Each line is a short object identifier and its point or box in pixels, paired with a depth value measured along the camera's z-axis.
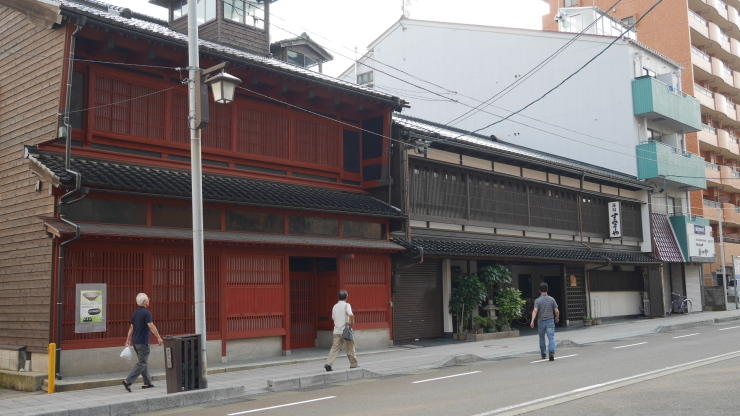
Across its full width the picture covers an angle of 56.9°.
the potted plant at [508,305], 22.86
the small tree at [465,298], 21.80
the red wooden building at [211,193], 13.78
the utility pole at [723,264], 37.19
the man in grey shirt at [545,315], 15.94
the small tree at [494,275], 22.41
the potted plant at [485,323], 22.23
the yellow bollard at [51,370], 12.17
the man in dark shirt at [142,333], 12.39
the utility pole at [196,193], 12.22
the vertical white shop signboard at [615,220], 31.45
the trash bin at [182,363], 11.70
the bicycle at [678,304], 36.12
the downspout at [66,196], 12.96
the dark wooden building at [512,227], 21.39
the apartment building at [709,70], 43.56
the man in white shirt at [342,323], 14.57
